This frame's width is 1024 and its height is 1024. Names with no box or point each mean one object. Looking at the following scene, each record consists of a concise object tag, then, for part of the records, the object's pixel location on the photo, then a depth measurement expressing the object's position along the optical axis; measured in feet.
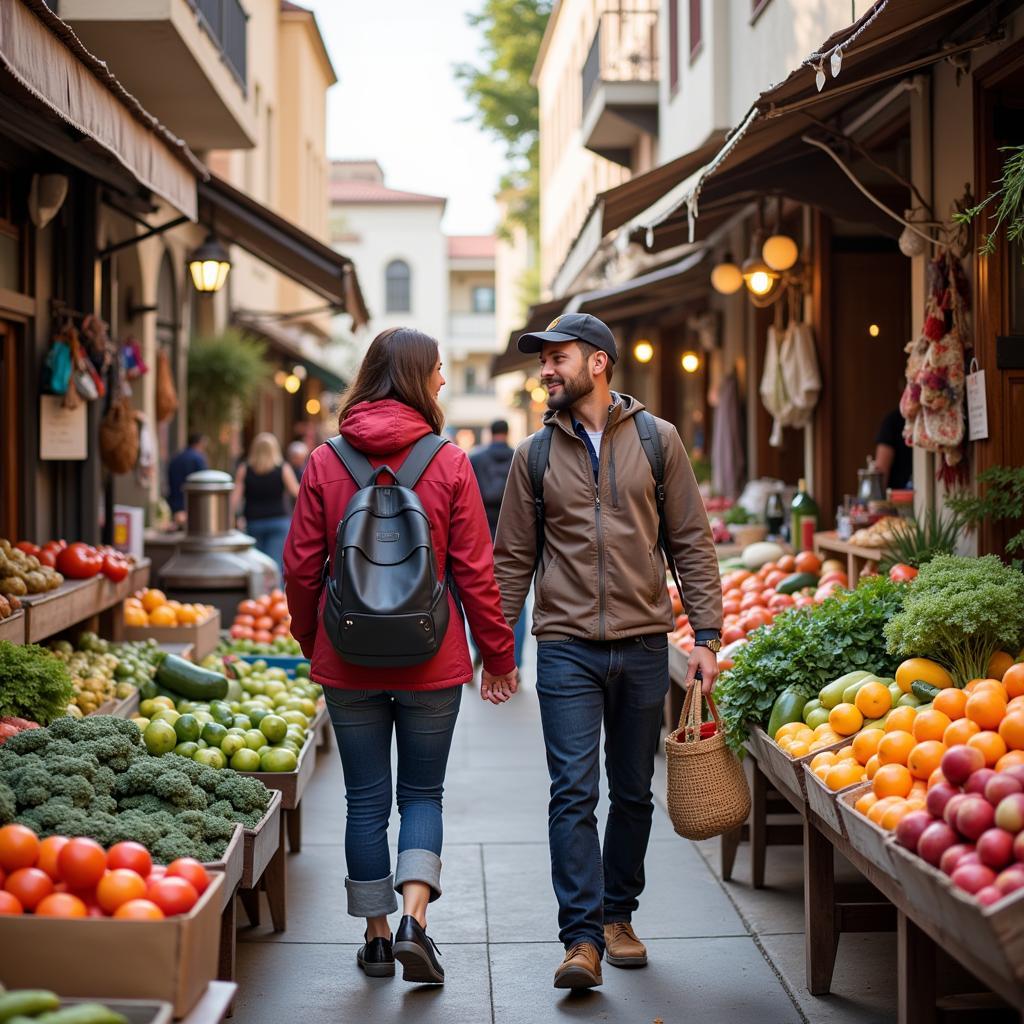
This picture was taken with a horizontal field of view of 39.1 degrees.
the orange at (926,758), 14.42
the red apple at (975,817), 11.93
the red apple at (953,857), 11.84
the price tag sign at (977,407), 22.43
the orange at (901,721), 15.76
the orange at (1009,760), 13.42
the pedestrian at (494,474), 39.52
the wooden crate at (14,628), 21.03
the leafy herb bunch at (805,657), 19.15
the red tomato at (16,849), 12.11
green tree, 123.54
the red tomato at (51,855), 12.21
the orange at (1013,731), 13.99
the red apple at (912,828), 12.69
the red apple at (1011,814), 11.64
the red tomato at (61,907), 11.53
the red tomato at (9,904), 11.58
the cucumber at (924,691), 16.43
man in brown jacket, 16.20
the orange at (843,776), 15.60
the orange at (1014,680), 15.61
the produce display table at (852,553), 26.91
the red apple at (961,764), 12.98
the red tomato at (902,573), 22.65
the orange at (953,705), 15.44
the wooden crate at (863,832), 13.41
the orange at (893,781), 14.34
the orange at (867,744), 15.83
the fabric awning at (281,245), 38.14
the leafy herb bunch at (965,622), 17.33
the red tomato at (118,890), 11.75
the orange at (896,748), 15.06
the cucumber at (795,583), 29.25
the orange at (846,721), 17.11
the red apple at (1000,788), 12.02
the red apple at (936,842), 12.26
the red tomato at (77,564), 26.48
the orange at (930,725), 15.14
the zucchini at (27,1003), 9.86
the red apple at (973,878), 11.35
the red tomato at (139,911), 11.46
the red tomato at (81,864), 11.93
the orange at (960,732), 14.43
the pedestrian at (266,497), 49.34
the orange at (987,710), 14.84
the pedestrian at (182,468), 49.62
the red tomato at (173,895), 11.82
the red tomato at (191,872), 12.51
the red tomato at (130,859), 12.36
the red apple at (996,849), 11.51
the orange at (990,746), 13.88
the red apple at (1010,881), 11.06
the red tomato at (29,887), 11.77
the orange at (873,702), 17.20
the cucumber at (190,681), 23.81
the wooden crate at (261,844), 15.74
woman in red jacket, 15.84
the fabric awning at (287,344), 71.77
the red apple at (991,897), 11.08
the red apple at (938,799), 12.71
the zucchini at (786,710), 18.34
